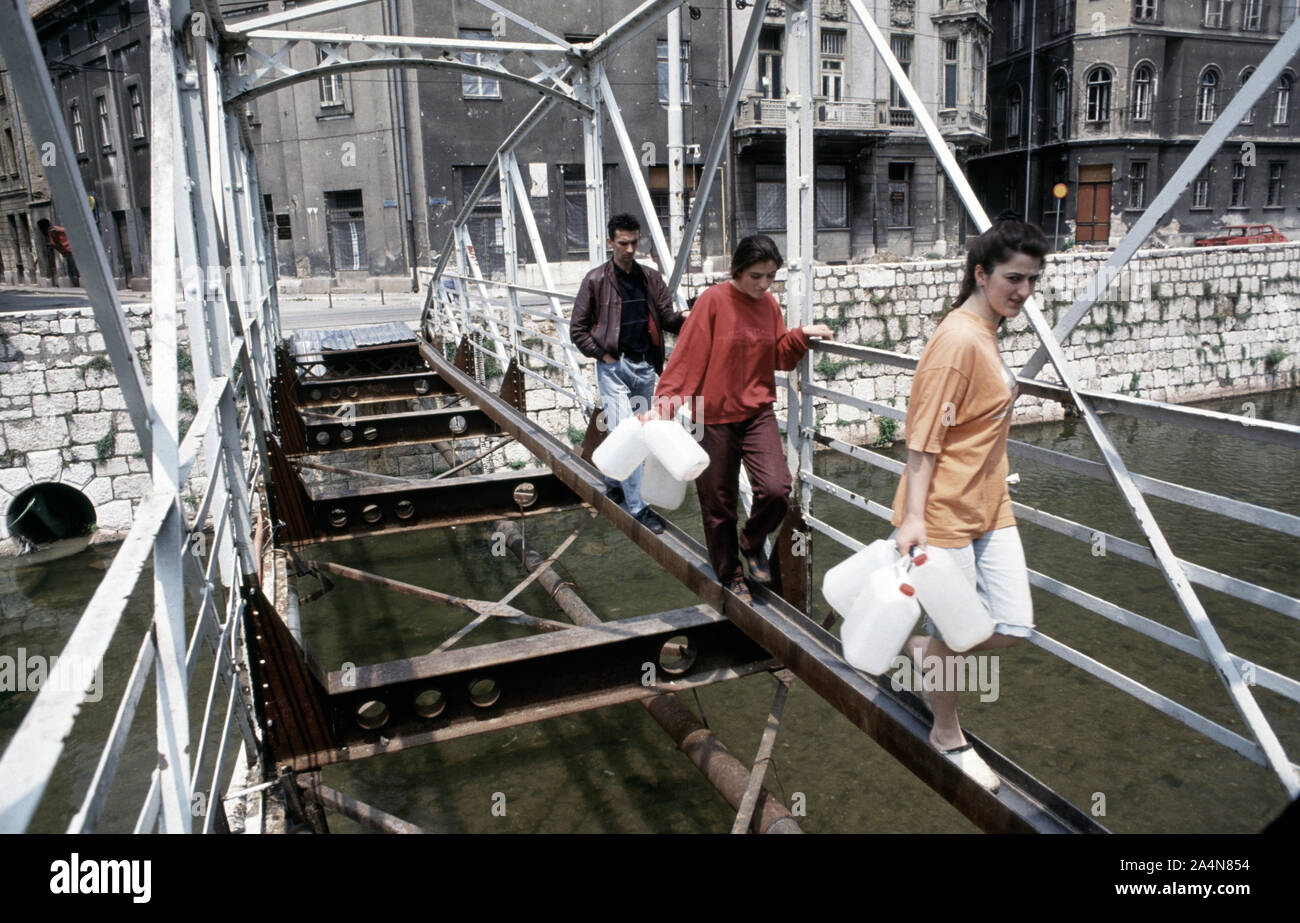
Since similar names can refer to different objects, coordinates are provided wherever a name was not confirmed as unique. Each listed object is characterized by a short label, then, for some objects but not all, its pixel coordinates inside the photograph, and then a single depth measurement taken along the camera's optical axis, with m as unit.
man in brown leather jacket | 4.87
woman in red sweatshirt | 3.58
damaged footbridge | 1.96
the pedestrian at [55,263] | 27.03
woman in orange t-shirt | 2.41
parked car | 22.62
